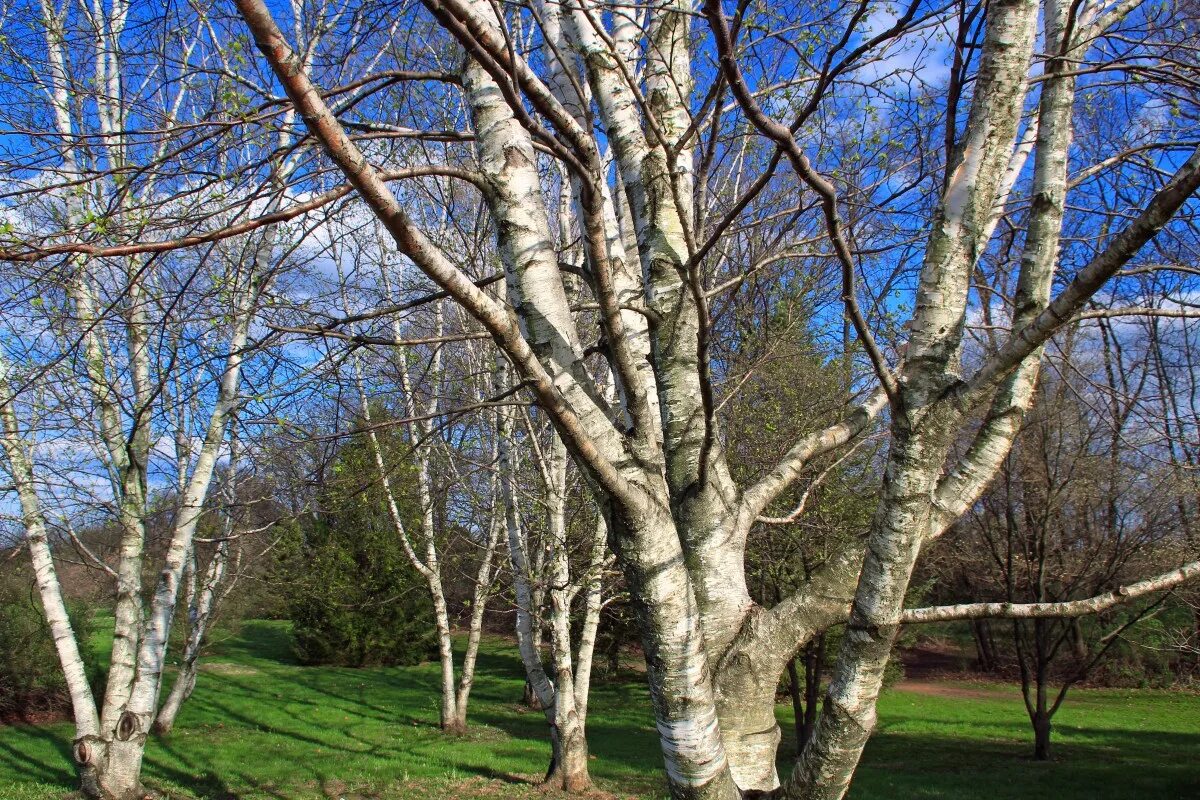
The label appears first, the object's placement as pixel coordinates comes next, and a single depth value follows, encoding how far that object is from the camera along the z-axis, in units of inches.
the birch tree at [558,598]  337.1
